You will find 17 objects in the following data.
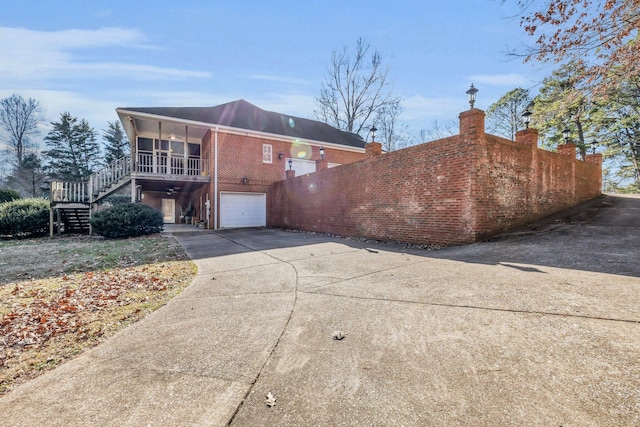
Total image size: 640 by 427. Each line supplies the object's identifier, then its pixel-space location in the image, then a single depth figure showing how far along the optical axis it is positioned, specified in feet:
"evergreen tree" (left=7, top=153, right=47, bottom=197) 96.99
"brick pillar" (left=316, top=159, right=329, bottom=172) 42.50
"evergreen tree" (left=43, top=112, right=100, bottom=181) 102.42
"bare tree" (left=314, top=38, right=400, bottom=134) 84.53
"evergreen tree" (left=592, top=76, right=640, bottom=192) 55.52
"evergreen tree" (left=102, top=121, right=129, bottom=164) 113.60
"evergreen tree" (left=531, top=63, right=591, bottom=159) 23.45
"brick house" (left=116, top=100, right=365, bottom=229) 46.37
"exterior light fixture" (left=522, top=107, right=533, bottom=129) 24.99
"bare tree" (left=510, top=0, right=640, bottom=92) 19.15
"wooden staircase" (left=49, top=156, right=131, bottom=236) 38.62
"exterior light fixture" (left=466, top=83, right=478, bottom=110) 22.30
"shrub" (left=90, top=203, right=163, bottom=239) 33.99
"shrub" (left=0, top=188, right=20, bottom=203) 51.59
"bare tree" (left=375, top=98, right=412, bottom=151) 90.43
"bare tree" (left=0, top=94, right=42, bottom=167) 96.27
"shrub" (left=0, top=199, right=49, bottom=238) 36.04
